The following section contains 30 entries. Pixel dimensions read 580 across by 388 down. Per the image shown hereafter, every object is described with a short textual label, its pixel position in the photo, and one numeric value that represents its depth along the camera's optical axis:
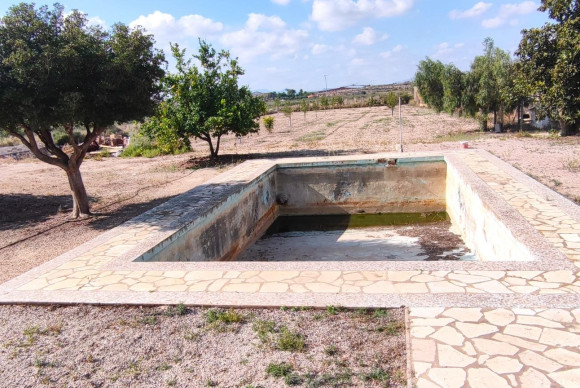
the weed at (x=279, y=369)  3.17
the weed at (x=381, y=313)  3.79
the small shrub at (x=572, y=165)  10.75
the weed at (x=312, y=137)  23.29
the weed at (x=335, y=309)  3.93
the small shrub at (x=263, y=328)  3.64
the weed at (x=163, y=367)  3.36
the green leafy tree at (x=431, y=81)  20.77
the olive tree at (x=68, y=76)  6.98
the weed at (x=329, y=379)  3.03
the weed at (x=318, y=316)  3.85
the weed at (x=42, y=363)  3.50
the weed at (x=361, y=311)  3.88
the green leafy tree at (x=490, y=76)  18.75
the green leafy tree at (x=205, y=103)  15.20
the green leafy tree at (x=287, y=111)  37.81
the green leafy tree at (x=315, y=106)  53.83
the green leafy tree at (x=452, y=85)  20.11
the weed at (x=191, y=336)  3.74
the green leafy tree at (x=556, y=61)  10.32
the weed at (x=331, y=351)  3.38
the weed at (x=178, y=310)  4.14
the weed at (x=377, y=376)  3.03
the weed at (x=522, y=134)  18.06
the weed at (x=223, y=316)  3.94
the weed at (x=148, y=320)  4.02
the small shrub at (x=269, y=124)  29.48
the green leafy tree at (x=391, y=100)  37.41
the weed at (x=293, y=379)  3.07
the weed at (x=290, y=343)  3.46
